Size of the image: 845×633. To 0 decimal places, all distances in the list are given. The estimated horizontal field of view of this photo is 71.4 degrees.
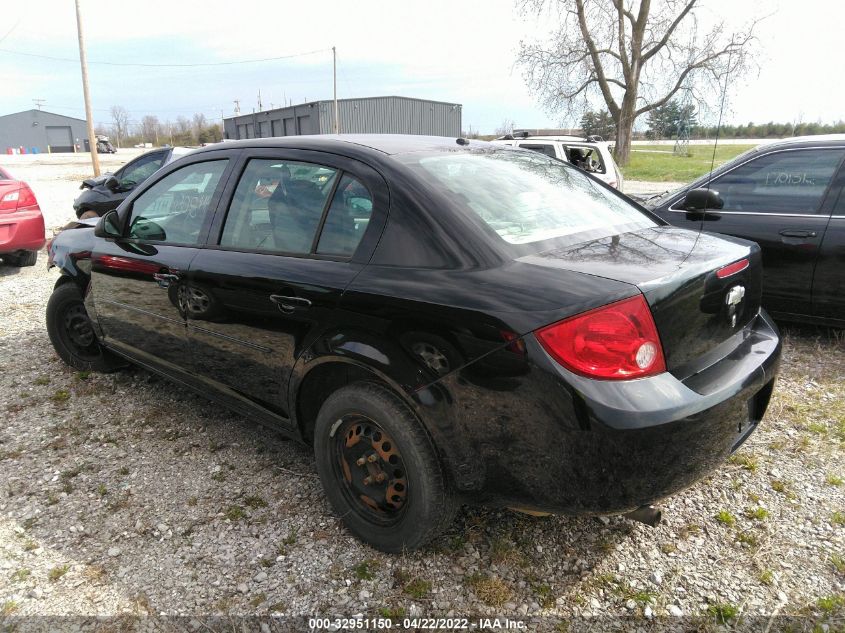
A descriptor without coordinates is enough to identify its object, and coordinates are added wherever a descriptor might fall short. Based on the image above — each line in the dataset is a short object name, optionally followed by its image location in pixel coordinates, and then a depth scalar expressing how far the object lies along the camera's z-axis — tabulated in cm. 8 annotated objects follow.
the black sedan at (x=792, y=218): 425
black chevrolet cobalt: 182
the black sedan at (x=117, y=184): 941
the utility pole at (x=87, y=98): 2008
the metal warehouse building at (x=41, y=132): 7830
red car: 734
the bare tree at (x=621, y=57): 2752
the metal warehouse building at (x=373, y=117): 3934
